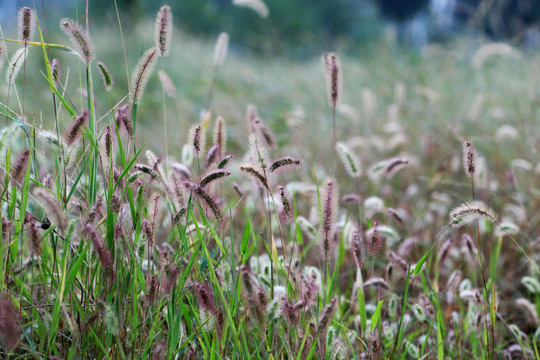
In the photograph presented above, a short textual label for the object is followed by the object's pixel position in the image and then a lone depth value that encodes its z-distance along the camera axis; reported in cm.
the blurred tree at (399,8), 3031
